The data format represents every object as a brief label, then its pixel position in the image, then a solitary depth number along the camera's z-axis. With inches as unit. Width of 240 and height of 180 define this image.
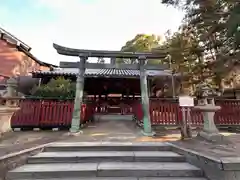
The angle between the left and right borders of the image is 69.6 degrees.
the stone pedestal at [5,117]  216.4
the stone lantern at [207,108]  207.5
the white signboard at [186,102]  210.8
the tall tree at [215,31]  221.1
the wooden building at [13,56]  573.3
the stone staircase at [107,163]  133.1
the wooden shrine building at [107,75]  282.7
